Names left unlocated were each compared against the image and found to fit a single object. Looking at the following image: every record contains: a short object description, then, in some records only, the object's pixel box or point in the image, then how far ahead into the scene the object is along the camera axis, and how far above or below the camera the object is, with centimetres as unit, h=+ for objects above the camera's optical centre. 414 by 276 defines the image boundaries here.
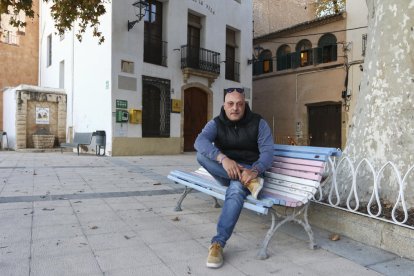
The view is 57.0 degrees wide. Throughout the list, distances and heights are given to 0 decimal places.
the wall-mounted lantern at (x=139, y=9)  1353 +451
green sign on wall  1382 +109
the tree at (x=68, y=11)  783 +268
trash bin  1409 -19
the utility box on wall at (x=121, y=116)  1380 +63
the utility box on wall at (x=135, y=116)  1410 +65
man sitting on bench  342 -10
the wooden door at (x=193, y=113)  1673 +94
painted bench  326 -46
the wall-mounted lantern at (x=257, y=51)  2232 +514
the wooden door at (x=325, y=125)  1986 +58
